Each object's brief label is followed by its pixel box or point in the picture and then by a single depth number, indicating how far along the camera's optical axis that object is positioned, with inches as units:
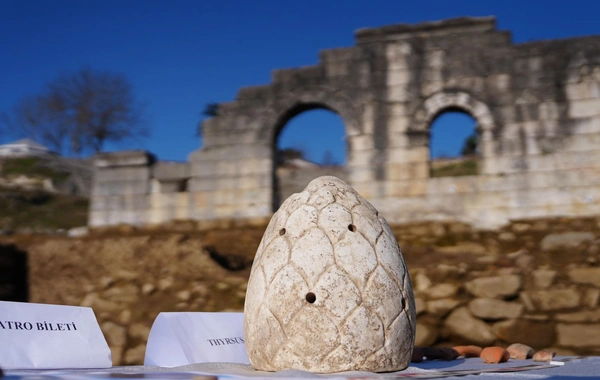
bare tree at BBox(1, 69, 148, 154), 1339.8
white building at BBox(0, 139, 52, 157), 1207.6
